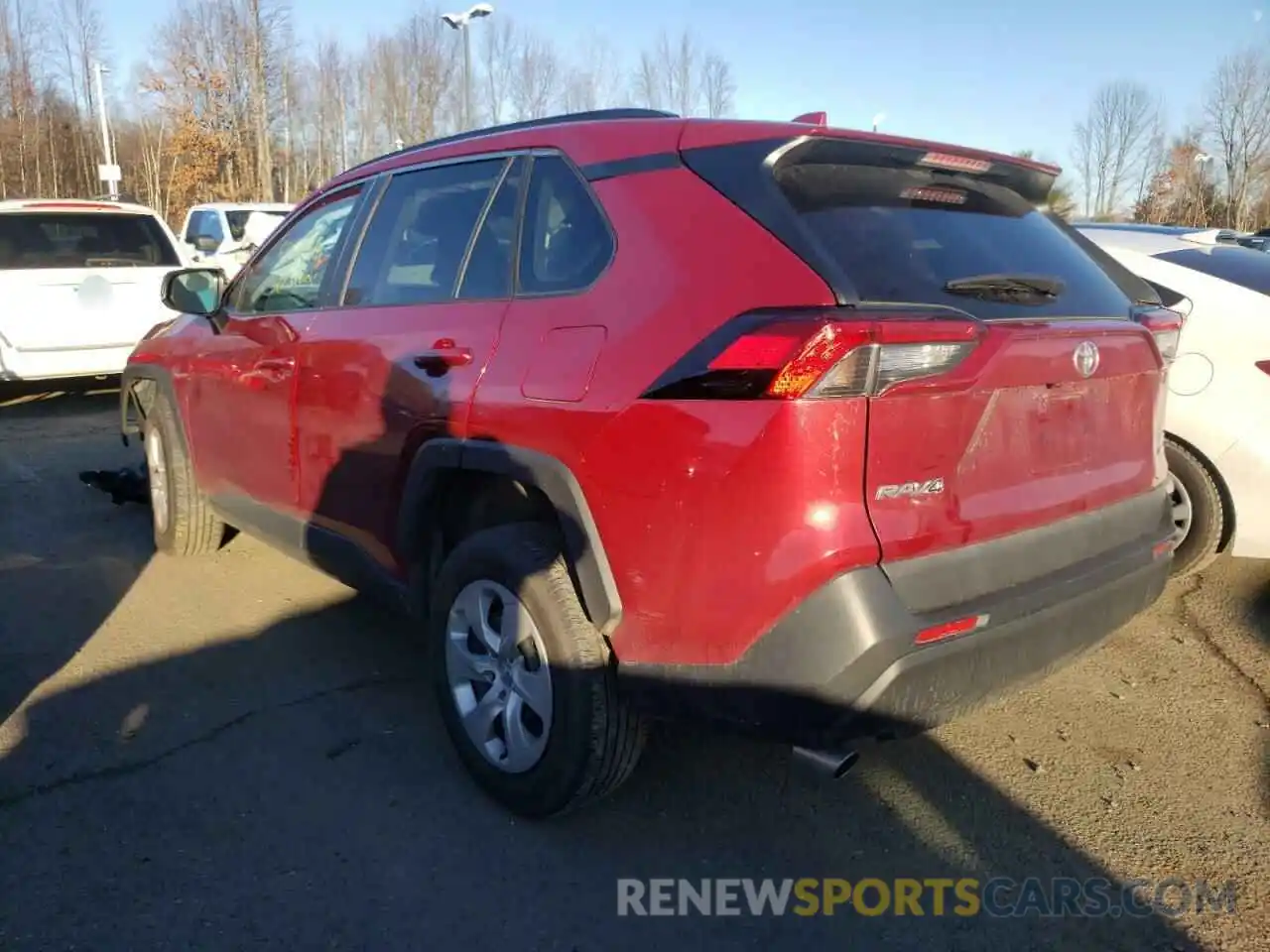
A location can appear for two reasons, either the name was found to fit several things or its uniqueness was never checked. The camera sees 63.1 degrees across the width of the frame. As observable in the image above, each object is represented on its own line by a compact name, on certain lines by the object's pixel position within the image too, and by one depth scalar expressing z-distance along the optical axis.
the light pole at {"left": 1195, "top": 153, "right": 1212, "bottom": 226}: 39.28
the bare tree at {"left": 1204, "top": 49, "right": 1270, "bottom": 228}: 37.56
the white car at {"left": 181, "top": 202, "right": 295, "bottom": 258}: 17.16
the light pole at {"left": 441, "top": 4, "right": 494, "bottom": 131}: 21.36
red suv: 2.23
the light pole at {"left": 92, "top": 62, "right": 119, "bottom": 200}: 32.94
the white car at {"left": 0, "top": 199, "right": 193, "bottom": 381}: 8.44
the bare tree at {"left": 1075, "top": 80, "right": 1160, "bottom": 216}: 41.16
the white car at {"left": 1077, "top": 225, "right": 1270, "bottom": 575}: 4.09
